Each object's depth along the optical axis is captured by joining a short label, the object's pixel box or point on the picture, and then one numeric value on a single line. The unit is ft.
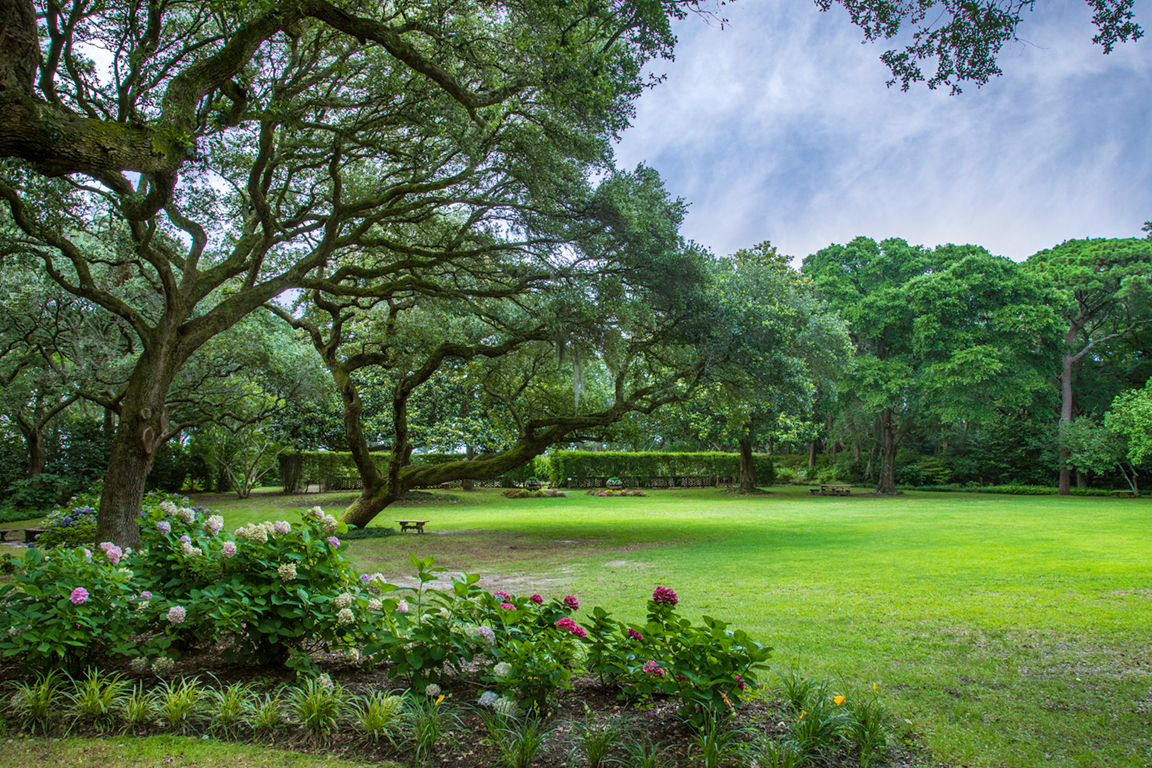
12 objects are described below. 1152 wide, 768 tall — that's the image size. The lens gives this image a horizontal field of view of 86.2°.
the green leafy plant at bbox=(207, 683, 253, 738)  9.59
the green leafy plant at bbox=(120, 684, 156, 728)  9.61
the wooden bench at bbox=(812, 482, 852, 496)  88.04
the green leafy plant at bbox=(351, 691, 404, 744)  9.32
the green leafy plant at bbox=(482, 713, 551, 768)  8.50
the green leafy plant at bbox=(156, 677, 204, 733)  9.64
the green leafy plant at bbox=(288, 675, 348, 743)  9.47
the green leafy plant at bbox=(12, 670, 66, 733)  9.62
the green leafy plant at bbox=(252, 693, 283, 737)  9.52
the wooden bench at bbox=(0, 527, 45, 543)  31.52
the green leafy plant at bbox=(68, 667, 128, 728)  9.65
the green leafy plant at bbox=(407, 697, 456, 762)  8.91
